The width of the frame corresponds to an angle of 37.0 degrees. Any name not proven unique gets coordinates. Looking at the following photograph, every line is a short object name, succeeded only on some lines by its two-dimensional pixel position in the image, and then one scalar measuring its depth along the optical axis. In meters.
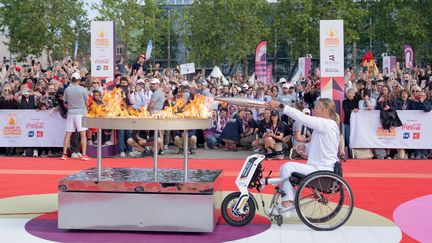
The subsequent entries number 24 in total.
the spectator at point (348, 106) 16.33
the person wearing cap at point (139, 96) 17.22
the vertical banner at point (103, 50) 16.44
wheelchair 7.38
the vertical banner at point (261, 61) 28.08
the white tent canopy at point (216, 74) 32.06
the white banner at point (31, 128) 16.59
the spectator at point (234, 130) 17.56
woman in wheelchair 7.57
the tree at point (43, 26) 49.84
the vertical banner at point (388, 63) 29.81
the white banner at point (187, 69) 27.85
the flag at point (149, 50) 29.54
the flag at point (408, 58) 31.00
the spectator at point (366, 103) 16.28
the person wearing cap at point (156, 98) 15.92
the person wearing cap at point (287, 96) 17.16
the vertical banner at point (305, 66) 30.56
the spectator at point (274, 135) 15.95
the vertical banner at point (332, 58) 15.59
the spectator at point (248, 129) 17.53
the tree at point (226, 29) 51.38
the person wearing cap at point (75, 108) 14.98
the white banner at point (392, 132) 16.36
